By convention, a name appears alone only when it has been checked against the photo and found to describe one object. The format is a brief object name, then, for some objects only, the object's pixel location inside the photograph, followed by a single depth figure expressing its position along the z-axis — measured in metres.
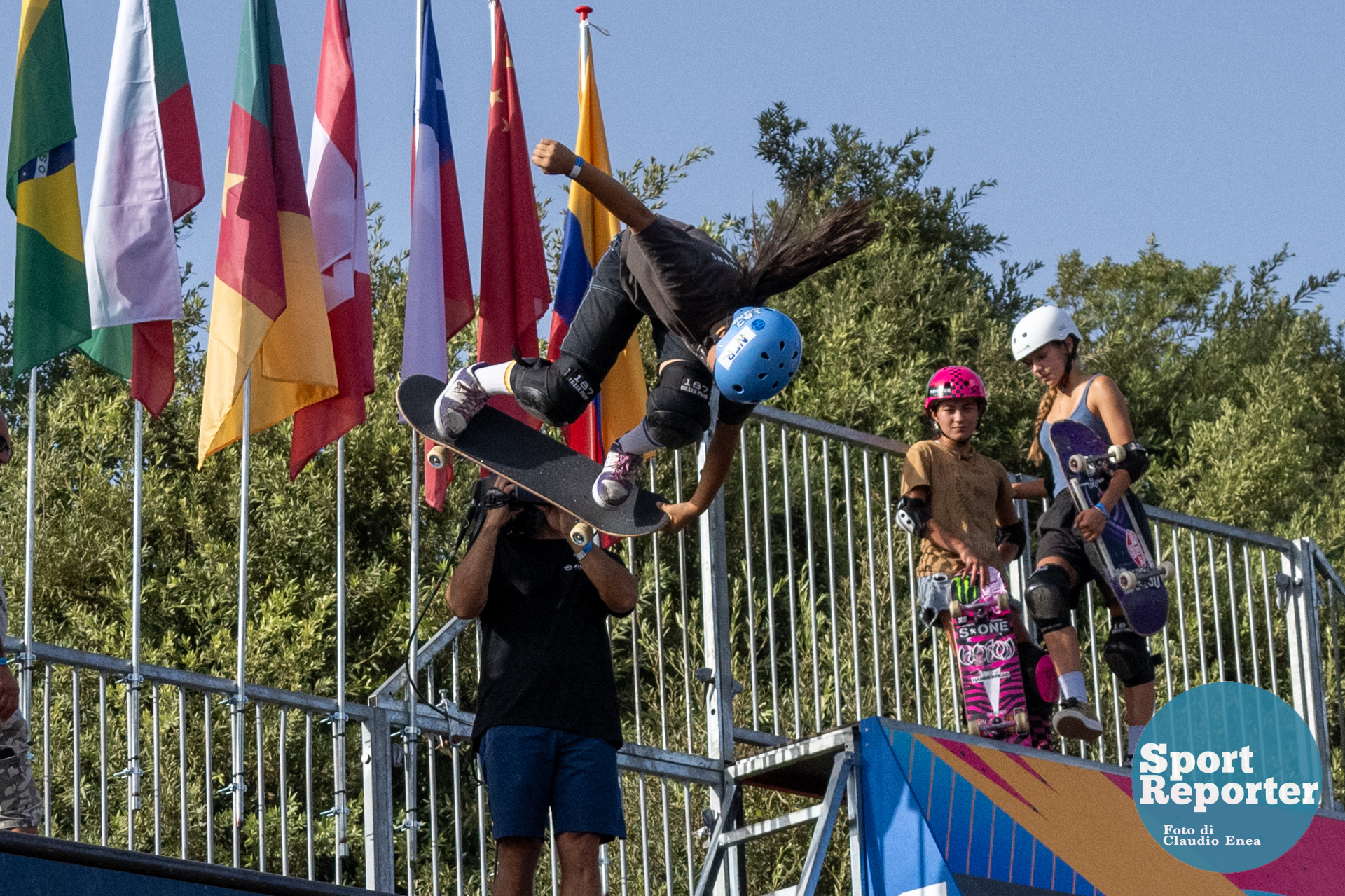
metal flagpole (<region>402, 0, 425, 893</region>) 12.40
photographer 10.91
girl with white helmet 14.38
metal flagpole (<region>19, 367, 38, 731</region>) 11.99
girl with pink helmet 14.33
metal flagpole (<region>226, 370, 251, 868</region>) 12.16
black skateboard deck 12.19
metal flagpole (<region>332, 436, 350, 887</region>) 12.46
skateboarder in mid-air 10.97
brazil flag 13.64
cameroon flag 14.29
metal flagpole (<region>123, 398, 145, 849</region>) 11.80
